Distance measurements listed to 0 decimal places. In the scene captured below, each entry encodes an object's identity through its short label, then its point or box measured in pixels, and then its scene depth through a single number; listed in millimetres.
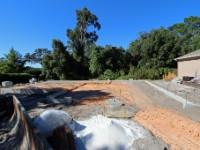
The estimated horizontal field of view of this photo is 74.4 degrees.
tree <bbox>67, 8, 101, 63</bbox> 19888
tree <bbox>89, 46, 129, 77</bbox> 16965
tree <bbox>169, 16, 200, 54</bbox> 24049
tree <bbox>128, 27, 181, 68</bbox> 17975
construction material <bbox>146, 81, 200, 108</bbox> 6033
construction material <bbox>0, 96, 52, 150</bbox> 2423
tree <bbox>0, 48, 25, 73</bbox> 19517
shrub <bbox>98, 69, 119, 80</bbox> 16195
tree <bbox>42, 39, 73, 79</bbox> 16756
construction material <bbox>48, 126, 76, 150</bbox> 2799
